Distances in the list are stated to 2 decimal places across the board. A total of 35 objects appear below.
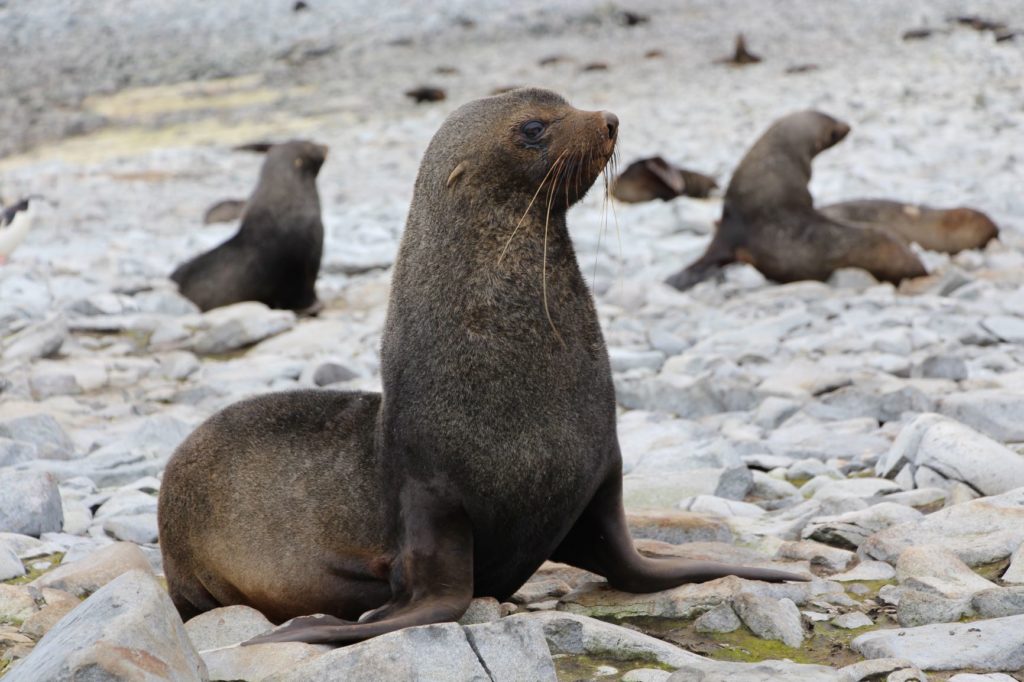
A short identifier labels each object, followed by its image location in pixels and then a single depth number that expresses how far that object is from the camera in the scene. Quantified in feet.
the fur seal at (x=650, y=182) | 78.95
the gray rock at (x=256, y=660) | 19.98
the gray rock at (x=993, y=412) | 32.55
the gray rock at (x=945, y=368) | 39.37
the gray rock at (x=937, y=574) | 22.25
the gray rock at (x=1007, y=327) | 43.68
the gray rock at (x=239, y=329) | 54.44
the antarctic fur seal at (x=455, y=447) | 22.86
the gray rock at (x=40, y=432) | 37.60
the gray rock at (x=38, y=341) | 51.19
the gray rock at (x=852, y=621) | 21.89
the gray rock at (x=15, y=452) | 35.24
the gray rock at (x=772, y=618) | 21.53
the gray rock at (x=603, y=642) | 20.72
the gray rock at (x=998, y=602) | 21.18
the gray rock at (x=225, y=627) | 23.93
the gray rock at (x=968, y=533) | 24.04
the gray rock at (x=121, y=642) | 16.90
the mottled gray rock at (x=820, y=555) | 25.17
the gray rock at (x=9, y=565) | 26.68
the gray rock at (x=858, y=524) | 26.30
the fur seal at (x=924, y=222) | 63.46
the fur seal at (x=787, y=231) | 59.62
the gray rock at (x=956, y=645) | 18.93
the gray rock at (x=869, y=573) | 24.13
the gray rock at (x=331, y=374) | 46.62
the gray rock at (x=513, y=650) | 18.86
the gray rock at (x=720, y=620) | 22.38
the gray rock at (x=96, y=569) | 25.49
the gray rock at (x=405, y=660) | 18.57
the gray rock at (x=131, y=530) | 30.66
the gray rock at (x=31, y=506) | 29.37
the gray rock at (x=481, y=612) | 23.18
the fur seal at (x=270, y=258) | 64.90
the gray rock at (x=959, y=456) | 27.73
